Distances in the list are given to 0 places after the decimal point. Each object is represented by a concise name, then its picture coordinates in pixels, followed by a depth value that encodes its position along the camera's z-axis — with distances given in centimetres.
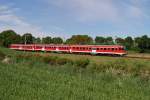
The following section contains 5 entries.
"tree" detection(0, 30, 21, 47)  6819
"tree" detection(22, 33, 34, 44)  7134
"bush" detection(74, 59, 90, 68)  1841
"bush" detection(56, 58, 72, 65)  1949
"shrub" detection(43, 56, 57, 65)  2002
